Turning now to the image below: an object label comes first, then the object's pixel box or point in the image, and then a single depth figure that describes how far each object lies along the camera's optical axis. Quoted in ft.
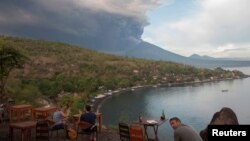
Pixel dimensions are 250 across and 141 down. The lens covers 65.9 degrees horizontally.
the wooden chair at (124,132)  17.55
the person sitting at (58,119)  19.50
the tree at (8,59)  28.26
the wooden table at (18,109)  23.42
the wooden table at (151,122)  20.05
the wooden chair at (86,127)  17.54
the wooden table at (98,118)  21.77
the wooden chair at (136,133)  16.63
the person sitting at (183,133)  11.91
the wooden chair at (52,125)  19.35
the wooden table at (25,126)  17.30
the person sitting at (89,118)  17.73
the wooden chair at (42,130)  17.75
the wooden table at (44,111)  23.24
